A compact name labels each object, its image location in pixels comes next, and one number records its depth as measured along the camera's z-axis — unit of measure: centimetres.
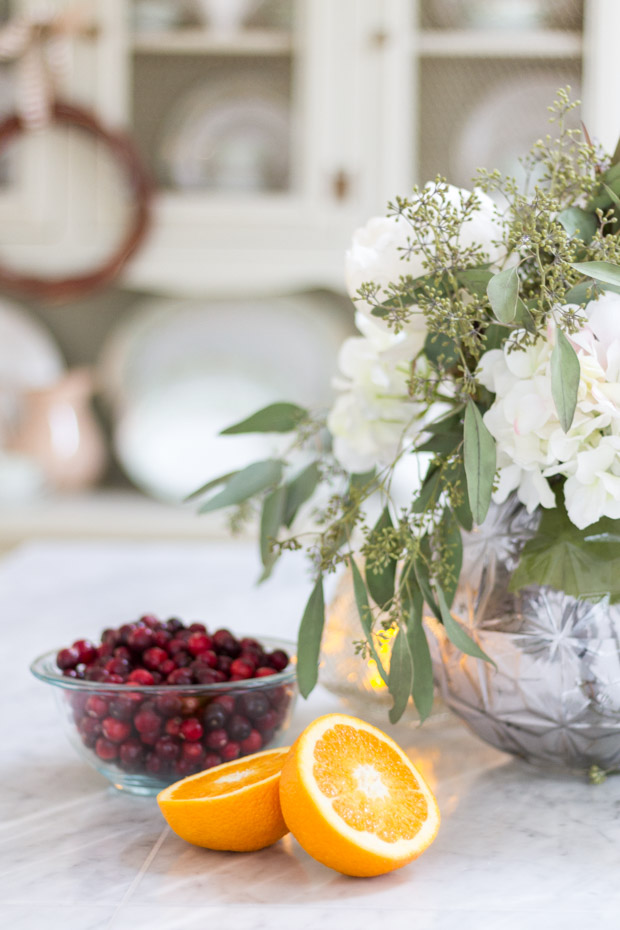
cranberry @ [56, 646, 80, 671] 121
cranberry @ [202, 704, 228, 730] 117
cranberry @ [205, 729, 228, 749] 118
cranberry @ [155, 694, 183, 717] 116
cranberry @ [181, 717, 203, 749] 117
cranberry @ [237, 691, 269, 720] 118
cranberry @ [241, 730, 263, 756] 119
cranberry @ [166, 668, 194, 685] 118
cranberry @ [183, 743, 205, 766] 117
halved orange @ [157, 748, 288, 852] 110
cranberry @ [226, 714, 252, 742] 118
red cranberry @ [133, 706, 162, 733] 116
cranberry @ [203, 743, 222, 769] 118
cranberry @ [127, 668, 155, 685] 118
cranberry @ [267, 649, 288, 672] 121
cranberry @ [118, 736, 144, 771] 117
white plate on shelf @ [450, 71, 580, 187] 329
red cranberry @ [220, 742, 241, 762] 118
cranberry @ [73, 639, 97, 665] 122
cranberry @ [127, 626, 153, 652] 121
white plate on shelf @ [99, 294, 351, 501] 345
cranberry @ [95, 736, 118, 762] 117
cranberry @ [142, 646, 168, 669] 119
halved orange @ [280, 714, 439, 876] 107
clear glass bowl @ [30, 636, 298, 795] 116
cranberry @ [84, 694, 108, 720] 117
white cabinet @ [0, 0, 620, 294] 316
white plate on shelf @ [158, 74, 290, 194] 329
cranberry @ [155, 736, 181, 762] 117
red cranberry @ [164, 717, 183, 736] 117
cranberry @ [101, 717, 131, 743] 117
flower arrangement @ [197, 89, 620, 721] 110
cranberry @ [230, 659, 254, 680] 119
